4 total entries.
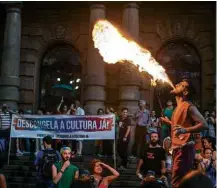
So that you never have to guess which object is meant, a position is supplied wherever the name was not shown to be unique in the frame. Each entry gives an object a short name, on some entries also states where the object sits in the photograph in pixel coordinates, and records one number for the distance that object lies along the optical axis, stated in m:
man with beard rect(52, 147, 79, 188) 6.69
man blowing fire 5.79
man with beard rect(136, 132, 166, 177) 8.19
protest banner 11.66
